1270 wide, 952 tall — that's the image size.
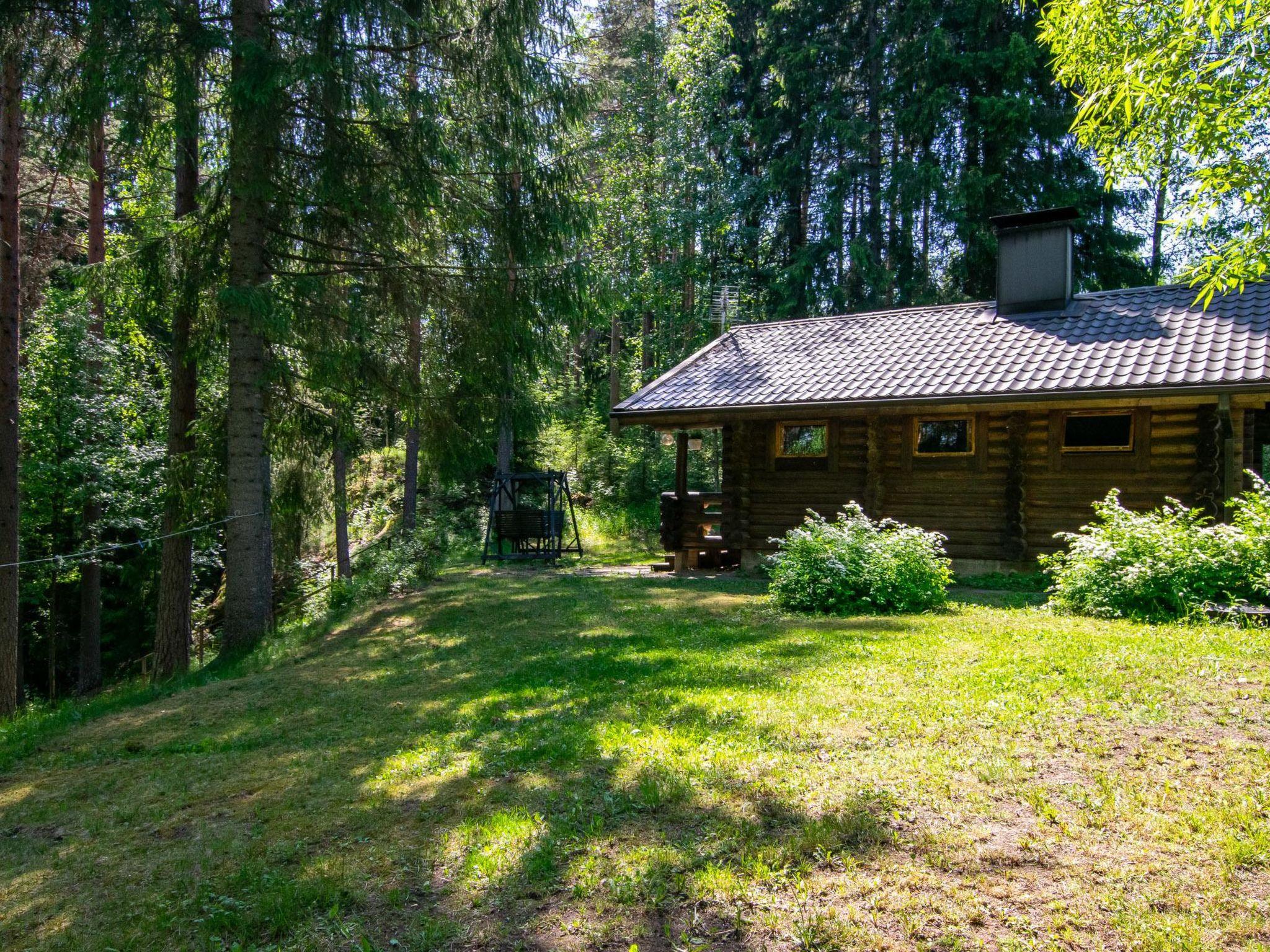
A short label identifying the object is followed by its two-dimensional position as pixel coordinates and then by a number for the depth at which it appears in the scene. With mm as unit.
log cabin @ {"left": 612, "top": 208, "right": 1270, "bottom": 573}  10992
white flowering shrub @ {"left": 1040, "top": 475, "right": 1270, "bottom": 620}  7801
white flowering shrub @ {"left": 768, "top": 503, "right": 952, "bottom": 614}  9133
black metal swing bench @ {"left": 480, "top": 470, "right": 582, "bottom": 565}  16062
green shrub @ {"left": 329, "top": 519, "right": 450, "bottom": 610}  12703
